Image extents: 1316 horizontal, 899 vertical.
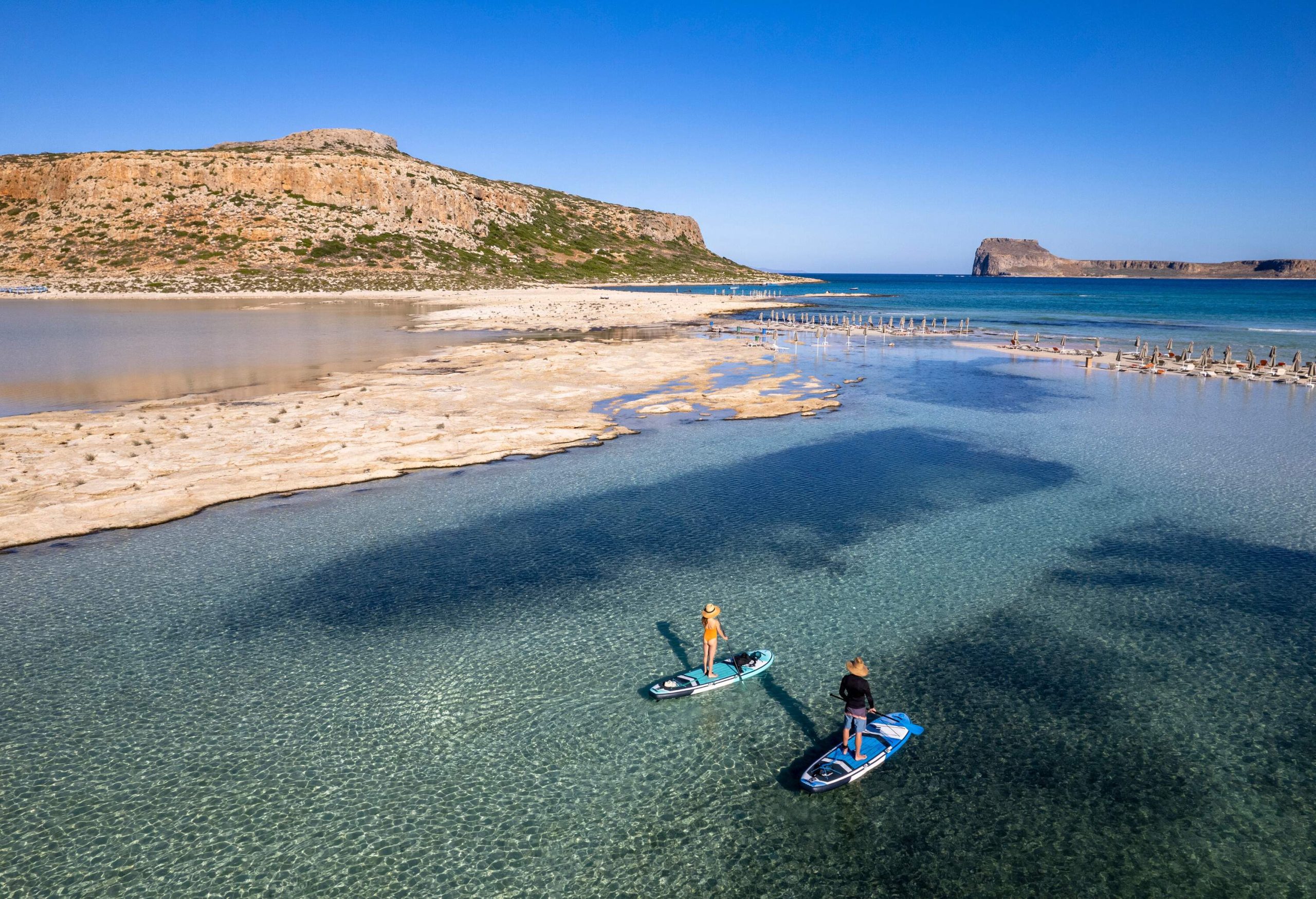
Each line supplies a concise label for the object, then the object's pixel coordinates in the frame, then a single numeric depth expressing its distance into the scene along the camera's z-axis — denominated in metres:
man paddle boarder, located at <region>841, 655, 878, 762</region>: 11.26
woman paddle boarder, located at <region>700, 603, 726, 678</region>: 13.23
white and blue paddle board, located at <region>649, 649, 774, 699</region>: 13.13
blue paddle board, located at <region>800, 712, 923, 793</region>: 10.83
